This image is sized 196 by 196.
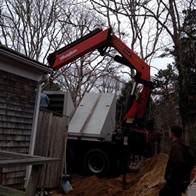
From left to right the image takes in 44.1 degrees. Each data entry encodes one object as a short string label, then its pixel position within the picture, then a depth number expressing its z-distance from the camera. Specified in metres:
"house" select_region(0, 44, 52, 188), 5.27
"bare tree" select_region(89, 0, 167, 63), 17.30
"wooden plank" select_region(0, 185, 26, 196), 2.30
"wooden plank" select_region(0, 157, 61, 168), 2.00
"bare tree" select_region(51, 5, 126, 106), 21.92
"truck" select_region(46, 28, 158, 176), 8.02
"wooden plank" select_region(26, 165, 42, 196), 2.38
